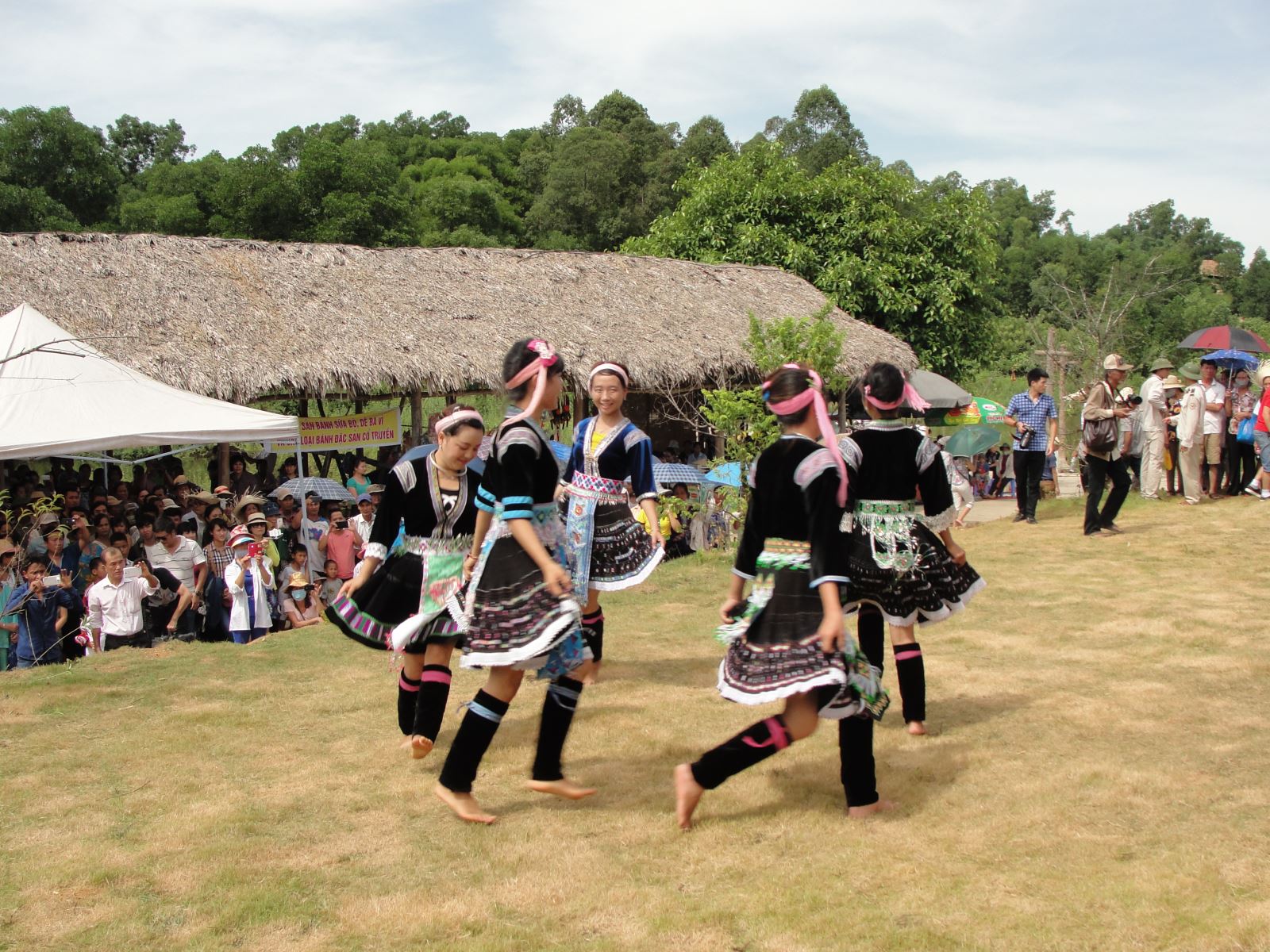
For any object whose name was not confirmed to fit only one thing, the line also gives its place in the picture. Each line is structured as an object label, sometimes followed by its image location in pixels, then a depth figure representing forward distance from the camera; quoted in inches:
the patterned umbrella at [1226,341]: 558.3
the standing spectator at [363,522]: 413.7
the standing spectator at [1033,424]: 446.0
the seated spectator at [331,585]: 390.4
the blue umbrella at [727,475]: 444.1
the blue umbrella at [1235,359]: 564.4
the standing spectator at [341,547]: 398.3
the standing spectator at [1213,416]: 476.1
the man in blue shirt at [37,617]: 320.8
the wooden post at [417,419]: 576.1
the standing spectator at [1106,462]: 409.1
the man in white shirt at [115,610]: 330.6
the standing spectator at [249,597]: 342.6
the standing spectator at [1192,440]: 477.4
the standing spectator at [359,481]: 502.6
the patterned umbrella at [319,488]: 458.8
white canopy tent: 361.7
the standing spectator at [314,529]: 405.1
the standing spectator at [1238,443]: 477.7
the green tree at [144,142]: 1760.6
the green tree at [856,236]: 879.1
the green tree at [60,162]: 1285.7
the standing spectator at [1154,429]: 485.1
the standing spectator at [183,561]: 356.5
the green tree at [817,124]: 2153.1
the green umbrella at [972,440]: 636.7
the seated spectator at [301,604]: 366.9
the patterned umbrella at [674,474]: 494.3
